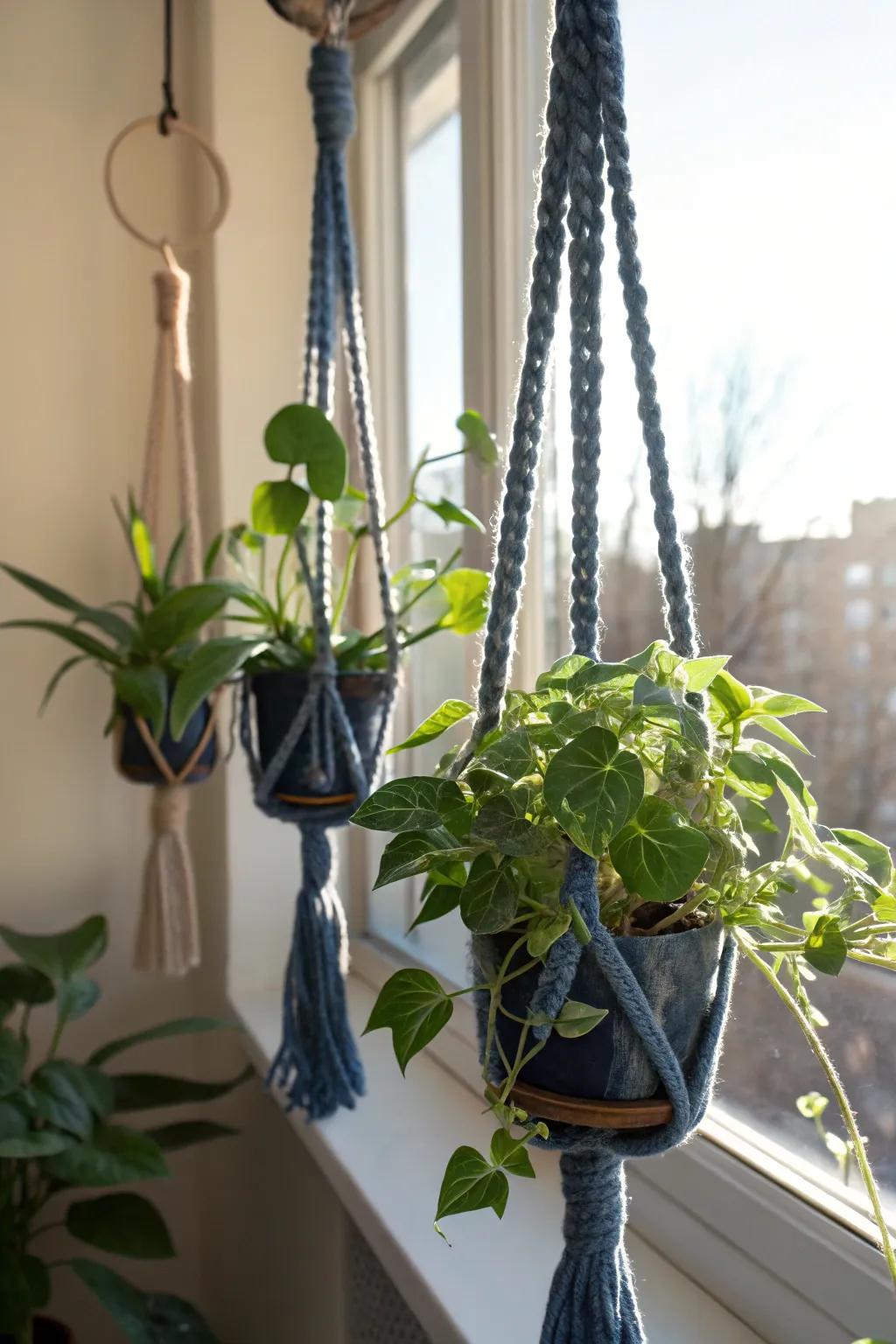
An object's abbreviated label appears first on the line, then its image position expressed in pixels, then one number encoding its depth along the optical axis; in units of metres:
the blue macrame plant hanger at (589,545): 0.45
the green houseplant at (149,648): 0.97
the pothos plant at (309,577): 0.79
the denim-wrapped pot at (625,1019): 0.44
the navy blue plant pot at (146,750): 1.13
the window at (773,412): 0.66
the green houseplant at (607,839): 0.42
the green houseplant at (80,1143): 1.06
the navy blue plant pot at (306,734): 0.90
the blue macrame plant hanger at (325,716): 0.88
